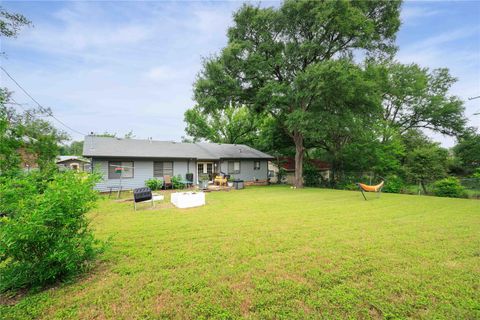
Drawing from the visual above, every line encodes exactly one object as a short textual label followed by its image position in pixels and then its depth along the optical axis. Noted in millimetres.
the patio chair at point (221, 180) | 15506
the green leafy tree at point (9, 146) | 6030
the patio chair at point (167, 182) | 14461
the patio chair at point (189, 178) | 15589
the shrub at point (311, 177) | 17891
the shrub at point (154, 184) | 13734
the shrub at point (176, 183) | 14664
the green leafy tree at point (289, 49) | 13603
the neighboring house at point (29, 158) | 11922
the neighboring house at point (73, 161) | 29944
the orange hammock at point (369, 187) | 9806
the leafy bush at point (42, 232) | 2355
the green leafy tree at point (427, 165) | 12250
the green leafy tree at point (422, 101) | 21797
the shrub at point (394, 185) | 12973
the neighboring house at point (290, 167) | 20047
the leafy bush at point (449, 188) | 11031
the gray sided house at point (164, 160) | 13172
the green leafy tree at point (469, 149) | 22066
